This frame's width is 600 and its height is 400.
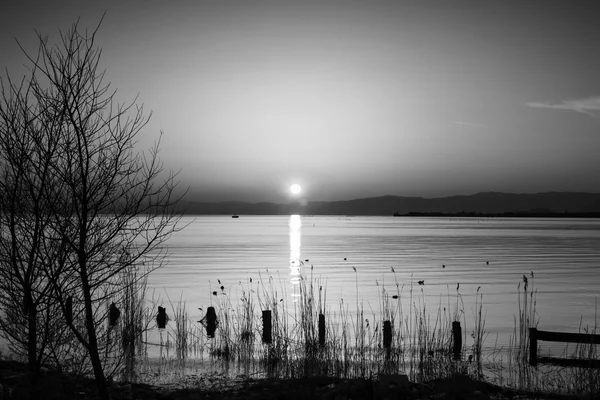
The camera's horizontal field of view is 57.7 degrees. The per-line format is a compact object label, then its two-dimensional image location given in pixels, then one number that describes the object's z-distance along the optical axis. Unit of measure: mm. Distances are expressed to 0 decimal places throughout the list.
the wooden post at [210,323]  19734
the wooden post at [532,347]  15256
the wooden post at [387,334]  16453
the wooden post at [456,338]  16062
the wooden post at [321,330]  16078
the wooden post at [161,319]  20625
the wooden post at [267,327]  17128
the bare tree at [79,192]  8484
